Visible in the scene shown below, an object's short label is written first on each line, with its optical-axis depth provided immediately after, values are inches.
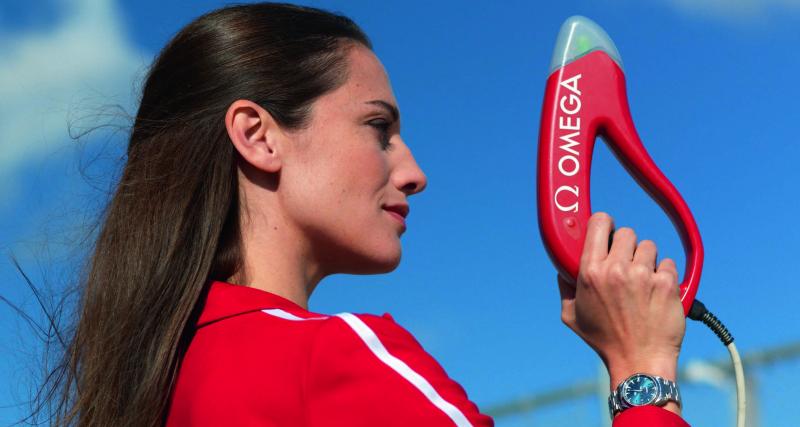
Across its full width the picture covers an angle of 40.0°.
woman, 63.0
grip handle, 80.4
